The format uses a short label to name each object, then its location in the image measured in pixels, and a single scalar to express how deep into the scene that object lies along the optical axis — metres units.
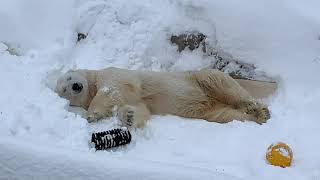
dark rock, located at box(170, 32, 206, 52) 8.91
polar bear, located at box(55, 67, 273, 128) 7.55
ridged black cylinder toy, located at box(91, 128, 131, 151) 6.56
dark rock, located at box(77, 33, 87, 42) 9.18
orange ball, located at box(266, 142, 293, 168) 6.16
